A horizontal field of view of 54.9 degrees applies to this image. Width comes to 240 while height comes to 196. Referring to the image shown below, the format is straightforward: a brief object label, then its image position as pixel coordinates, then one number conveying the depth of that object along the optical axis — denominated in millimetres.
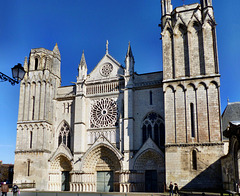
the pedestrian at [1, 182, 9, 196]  13838
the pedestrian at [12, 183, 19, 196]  15281
